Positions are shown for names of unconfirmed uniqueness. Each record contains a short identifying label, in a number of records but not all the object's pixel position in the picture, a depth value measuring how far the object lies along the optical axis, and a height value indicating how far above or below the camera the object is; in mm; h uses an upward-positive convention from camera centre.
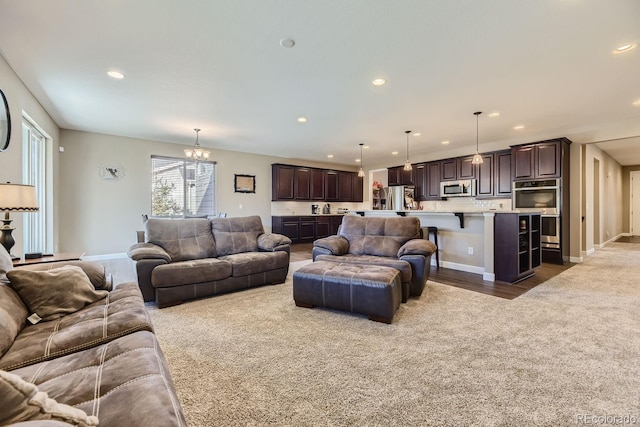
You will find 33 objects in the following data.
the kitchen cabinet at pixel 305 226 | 8180 -365
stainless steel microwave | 6922 +612
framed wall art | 7680 +847
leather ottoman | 2568 -713
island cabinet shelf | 3998 -502
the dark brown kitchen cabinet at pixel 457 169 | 6953 +1103
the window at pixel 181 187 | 6637 +680
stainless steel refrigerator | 7820 +442
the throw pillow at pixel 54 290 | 1641 -455
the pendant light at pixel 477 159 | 4727 +895
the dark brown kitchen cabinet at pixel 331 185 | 9281 +933
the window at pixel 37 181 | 4179 +570
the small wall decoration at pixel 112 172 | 5921 +918
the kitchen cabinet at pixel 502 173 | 6266 +884
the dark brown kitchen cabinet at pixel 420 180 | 7934 +917
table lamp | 2188 +118
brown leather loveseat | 3094 -541
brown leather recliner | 3227 -433
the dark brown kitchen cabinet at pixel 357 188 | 10070 +906
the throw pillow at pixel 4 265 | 1640 -295
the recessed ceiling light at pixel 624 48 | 2701 +1569
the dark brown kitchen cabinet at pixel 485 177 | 6555 +830
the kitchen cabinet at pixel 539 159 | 5484 +1058
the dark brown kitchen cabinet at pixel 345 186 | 9672 +946
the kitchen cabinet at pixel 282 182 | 8203 +934
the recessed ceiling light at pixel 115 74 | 3242 +1627
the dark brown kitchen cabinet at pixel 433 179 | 7629 +907
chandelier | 5789 +1268
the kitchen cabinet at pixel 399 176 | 8367 +1107
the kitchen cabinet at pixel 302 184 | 8555 +924
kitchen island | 4227 -417
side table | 2504 -403
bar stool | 4848 -358
